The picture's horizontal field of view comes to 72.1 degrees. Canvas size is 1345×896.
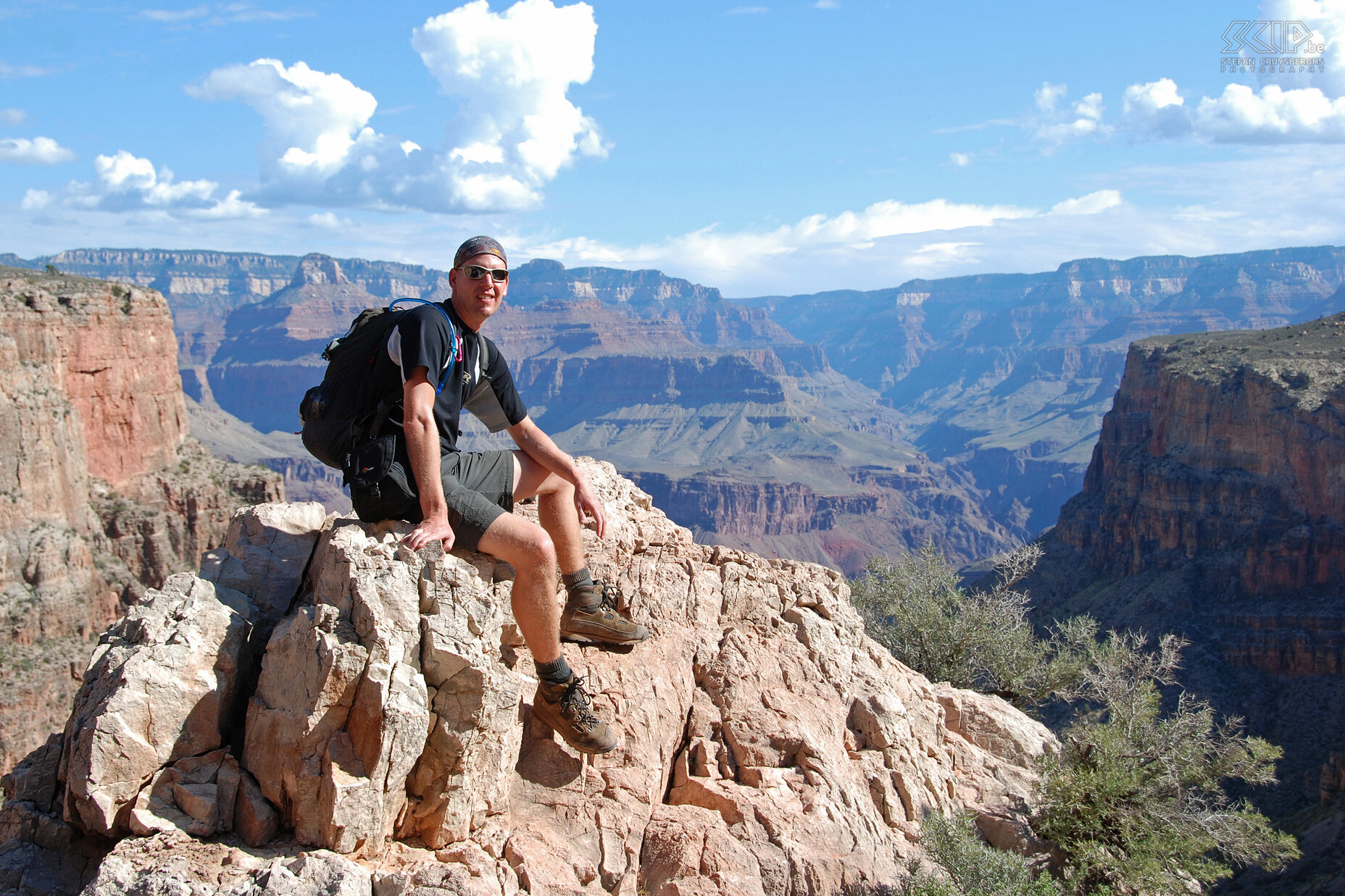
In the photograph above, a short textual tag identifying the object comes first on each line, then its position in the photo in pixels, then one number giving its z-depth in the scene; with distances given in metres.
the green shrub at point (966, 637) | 12.67
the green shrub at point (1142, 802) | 7.72
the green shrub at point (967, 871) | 6.50
